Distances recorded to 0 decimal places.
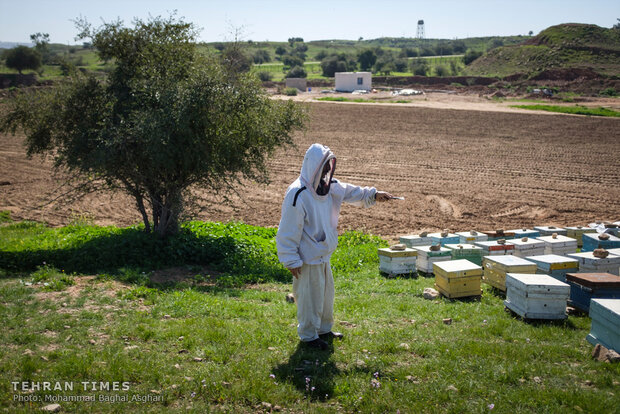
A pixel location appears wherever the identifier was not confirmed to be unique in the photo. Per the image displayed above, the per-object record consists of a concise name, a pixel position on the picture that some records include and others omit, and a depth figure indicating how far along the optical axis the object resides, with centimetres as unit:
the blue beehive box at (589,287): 660
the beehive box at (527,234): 1016
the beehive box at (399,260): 934
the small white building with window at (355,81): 6138
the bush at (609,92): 4820
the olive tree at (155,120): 981
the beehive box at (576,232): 1062
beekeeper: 561
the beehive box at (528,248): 902
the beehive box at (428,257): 923
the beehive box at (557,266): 771
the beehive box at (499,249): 905
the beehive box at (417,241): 1014
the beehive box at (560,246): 913
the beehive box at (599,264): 757
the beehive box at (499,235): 1020
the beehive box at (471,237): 988
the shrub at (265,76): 7903
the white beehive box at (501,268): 769
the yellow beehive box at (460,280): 775
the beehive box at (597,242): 873
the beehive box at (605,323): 542
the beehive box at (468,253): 916
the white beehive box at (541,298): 657
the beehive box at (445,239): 1014
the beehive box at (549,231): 1042
